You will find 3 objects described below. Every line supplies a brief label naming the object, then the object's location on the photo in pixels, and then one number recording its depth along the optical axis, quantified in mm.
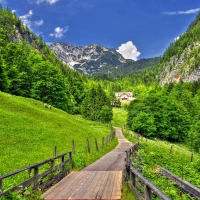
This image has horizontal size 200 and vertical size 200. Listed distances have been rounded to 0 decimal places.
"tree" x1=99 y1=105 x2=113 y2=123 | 86562
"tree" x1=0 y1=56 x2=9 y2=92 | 53031
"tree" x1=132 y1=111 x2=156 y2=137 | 64375
